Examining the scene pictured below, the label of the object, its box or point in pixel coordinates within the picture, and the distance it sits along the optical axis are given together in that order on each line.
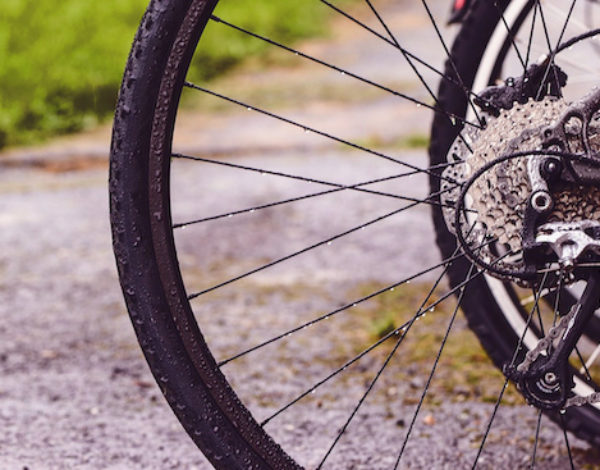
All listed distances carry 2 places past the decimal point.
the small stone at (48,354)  5.61
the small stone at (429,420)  4.74
